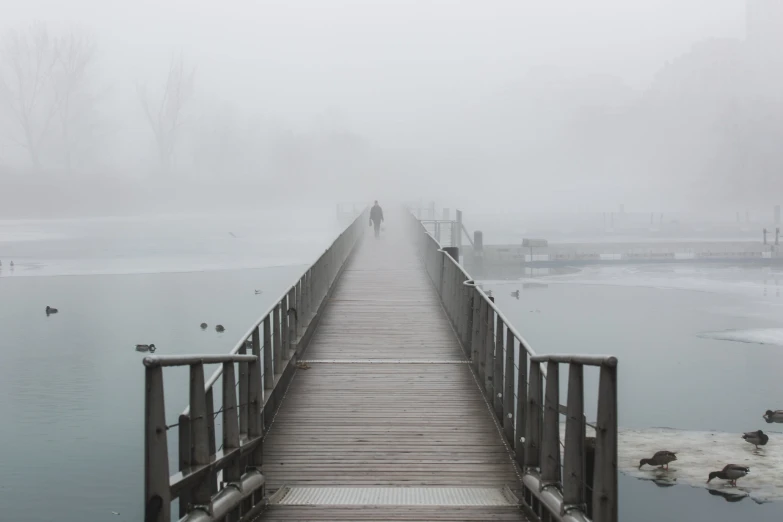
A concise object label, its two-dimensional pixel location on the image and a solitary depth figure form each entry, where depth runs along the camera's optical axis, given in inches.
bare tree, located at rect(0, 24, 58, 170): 4306.1
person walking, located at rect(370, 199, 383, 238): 1364.5
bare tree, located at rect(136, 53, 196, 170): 5022.1
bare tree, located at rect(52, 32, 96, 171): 4456.2
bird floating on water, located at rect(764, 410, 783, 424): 927.0
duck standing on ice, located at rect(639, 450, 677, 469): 681.0
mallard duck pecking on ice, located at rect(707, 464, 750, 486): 641.6
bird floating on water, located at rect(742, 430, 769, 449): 756.6
